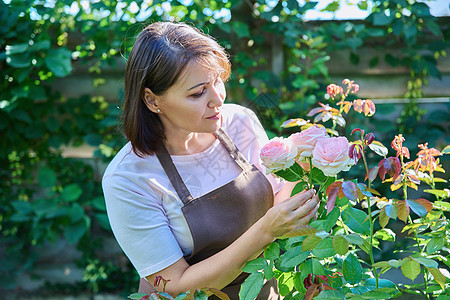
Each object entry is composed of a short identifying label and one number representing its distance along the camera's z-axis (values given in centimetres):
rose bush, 104
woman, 140
